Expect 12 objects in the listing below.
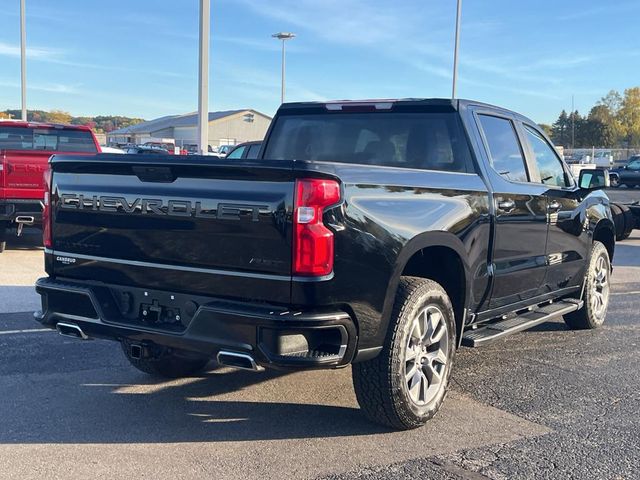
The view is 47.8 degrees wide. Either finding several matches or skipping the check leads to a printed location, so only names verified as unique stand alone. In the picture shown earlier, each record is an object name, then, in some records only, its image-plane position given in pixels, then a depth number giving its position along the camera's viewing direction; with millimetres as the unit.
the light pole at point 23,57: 25875
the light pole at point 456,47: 26672
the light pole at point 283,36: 40566
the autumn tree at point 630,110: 105375
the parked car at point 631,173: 36778
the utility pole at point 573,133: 95950
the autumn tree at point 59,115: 105975
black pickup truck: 3646
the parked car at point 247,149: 12732
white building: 85250
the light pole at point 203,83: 11680
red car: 10188
